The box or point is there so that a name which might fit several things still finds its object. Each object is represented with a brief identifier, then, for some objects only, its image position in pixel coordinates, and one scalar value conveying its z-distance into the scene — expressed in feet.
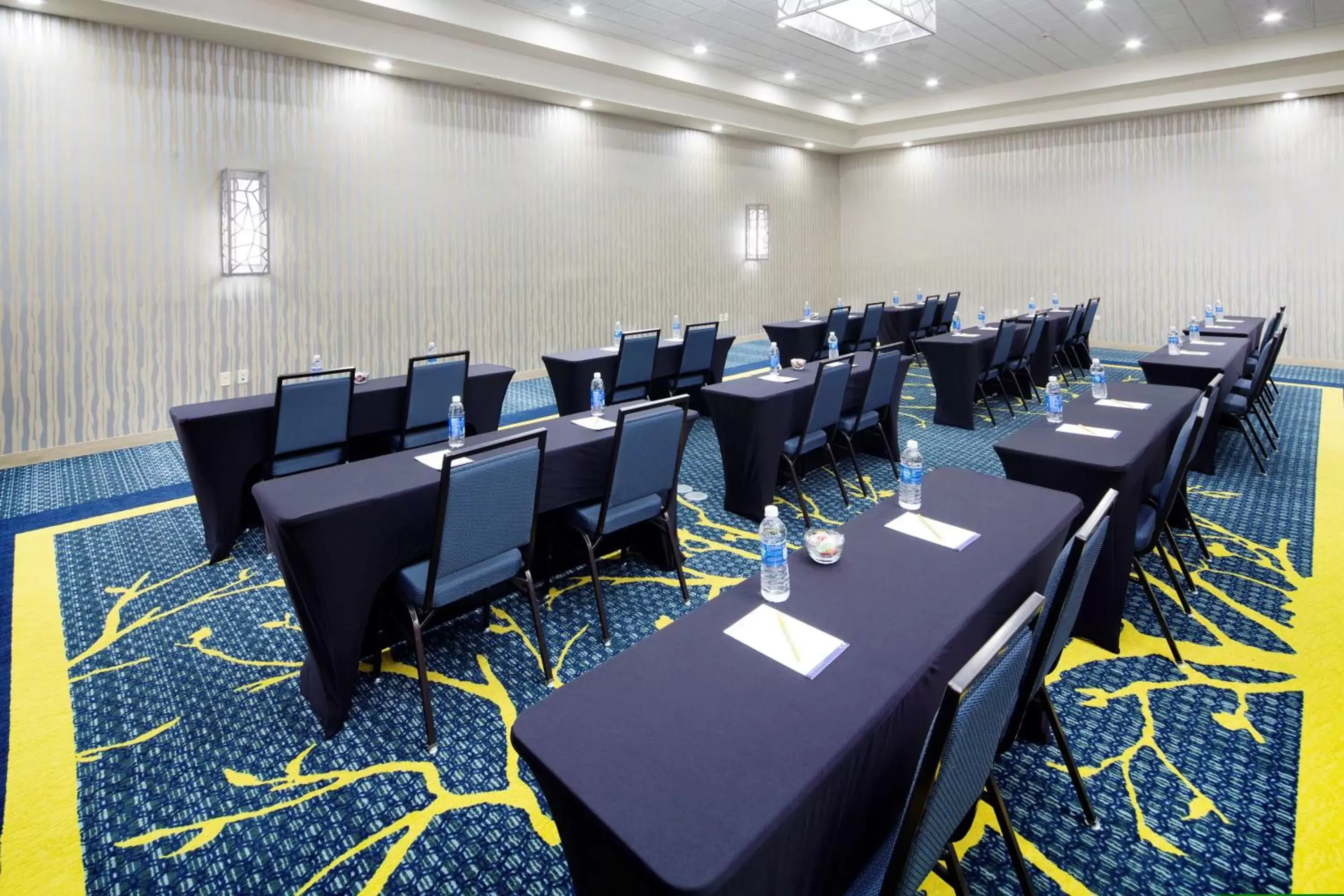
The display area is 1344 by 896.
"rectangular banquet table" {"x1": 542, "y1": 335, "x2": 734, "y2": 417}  19.95
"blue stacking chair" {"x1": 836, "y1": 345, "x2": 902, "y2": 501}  16.31
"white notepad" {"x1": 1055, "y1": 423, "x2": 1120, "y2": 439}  10.84
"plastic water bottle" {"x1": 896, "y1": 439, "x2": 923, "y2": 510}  8.11
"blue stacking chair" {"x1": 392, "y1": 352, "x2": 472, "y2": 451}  15.26
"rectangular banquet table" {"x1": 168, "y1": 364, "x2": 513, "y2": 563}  12.63
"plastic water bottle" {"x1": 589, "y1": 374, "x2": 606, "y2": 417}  12.50
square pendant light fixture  19.27
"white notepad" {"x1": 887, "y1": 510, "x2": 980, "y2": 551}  7.25
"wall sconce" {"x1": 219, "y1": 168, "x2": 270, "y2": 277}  21.93
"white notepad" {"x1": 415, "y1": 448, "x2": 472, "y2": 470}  9.68
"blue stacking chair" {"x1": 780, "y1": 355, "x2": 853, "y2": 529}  14.30
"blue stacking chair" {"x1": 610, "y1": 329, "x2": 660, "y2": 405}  19.71
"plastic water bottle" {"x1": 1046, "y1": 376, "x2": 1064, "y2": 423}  11.84
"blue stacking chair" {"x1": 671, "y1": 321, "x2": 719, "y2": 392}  22.13
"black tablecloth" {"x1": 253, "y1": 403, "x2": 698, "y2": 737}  7.85
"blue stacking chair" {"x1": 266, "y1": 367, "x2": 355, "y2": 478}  13.05
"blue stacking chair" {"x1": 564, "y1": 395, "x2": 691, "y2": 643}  10.07
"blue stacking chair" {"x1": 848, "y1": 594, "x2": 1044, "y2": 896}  3.64
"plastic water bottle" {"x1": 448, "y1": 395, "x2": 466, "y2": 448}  12.03
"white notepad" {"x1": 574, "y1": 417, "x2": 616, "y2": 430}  11.50
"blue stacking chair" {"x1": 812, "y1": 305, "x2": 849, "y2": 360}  28.19
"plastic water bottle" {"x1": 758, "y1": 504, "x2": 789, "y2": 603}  6.21
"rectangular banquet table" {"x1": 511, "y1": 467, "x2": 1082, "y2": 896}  3.82
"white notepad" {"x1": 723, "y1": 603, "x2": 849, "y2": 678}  5.27
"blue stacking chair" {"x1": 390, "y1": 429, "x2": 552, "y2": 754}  8.00
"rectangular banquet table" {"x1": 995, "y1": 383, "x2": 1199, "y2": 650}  9.45
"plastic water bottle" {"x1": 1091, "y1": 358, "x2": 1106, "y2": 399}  13.50
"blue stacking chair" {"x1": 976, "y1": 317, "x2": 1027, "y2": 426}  22.91
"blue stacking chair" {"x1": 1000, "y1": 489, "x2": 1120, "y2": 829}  5.52
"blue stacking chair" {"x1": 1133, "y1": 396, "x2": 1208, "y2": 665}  9.58
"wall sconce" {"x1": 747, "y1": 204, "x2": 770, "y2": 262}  41.60
